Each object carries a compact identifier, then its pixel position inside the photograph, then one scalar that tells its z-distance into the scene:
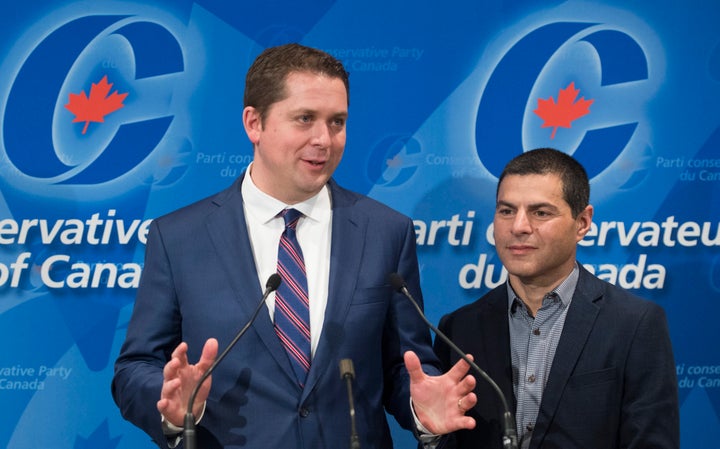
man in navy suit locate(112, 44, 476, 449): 2.65
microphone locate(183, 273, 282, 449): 2.26
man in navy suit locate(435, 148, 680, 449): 2.87
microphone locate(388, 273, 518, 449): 2.34
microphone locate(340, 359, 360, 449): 2.26
